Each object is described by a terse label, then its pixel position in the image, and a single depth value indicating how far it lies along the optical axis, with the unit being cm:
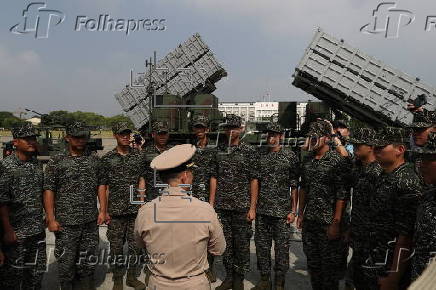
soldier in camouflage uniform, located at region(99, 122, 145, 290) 383
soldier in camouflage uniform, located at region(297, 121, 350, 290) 321
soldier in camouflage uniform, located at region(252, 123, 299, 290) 378
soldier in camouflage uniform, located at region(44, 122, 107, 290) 342
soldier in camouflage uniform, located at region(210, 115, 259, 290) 391
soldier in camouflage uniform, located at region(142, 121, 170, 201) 414
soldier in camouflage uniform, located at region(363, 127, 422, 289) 220
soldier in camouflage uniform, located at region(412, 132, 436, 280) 184
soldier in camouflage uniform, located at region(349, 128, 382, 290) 274
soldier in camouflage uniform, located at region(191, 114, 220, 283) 416
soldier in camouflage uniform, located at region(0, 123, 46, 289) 312
